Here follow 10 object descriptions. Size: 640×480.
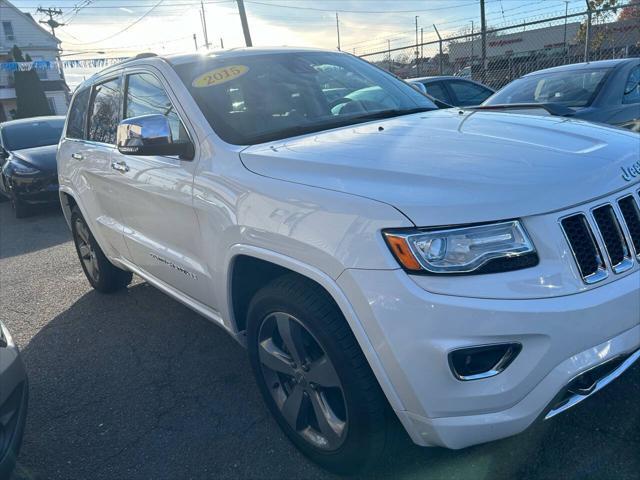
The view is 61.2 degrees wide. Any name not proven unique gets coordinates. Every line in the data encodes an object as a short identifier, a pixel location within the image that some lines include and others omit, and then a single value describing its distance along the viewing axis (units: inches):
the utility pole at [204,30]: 1723.4
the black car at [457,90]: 394.3
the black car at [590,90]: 217.9
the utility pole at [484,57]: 500.5
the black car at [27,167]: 344.5
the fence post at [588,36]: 429.0
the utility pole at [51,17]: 1887.3
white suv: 68.8
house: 1720.6
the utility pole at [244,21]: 799.1
